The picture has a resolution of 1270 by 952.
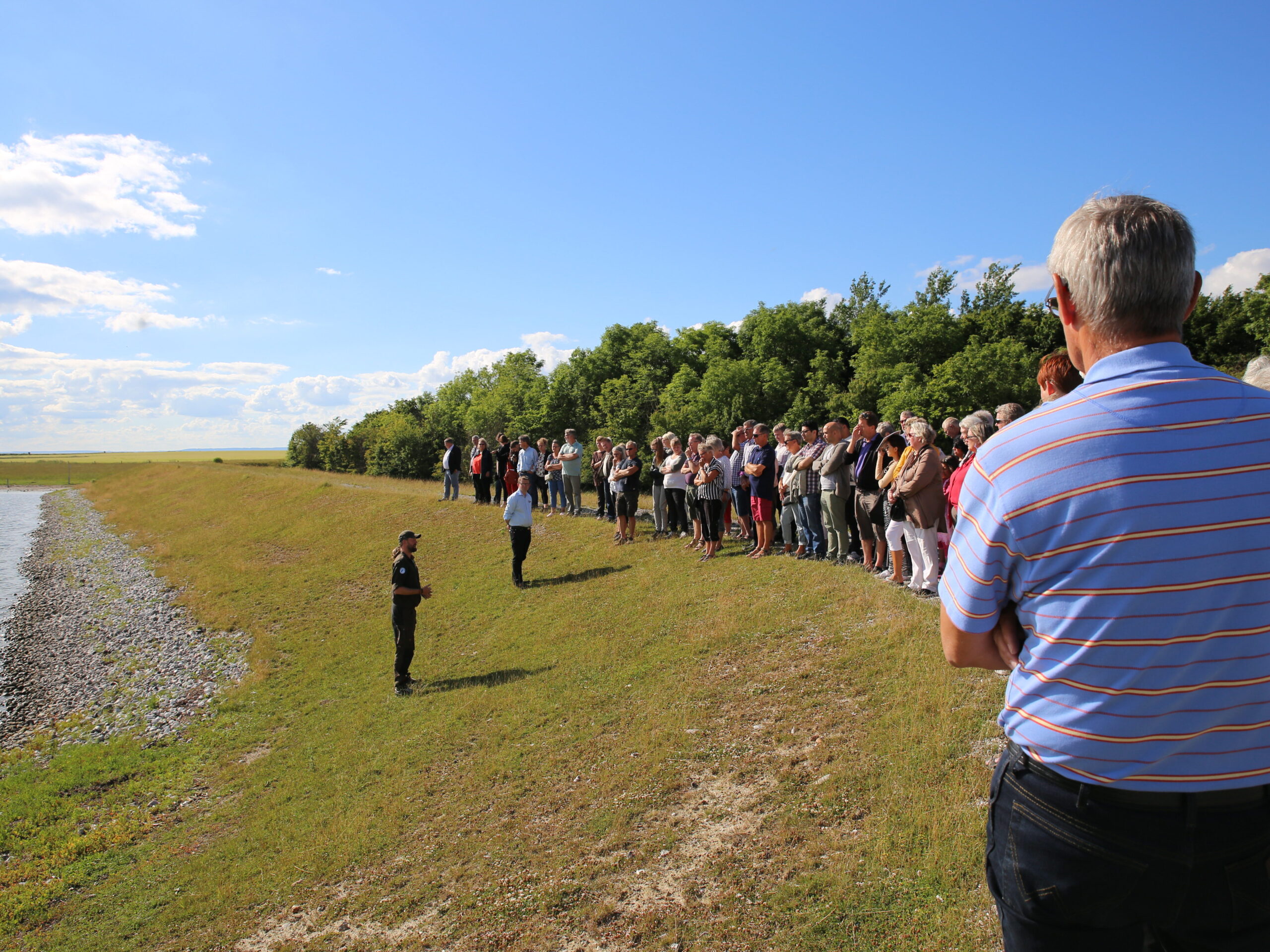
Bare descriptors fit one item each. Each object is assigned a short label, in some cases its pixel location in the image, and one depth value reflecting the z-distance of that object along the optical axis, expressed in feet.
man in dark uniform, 38.65
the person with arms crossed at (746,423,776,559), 42.50
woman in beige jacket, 29.50
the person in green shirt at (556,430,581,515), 64.69
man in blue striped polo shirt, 5.11
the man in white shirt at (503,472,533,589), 51.19
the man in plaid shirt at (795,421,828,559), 39.60
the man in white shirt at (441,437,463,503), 82.07
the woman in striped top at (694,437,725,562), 45.44
